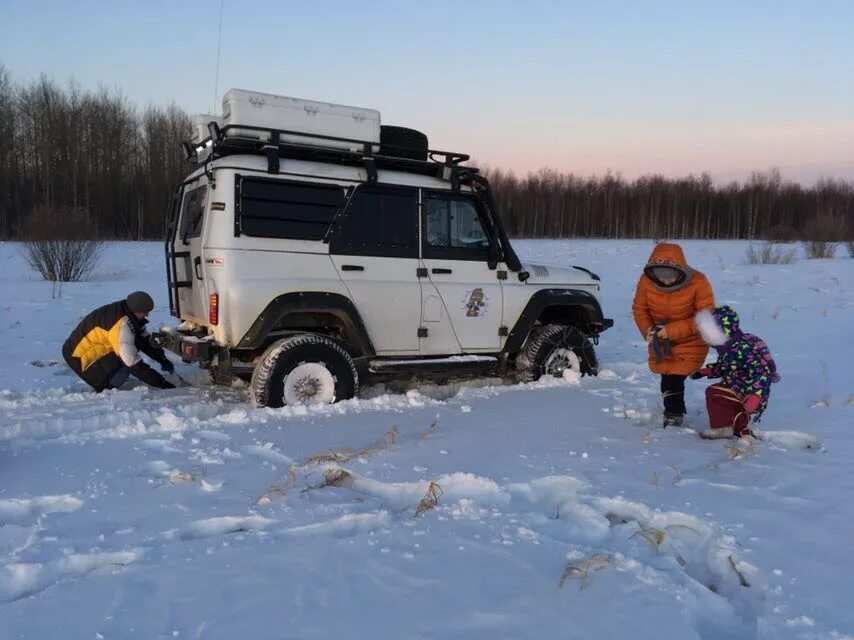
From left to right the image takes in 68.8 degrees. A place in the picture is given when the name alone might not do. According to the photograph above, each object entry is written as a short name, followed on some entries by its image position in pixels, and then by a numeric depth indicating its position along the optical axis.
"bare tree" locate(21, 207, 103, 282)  15.70
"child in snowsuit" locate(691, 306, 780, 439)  4.69
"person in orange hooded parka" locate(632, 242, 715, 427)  4.93
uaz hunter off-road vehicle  5.36
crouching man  5.96
